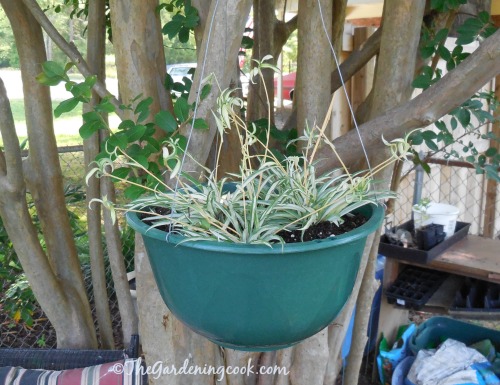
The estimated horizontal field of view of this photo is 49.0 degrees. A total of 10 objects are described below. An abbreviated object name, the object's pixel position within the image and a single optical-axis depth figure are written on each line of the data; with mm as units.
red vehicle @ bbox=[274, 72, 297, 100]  8500
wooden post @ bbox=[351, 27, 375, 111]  3516
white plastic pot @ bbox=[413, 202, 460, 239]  2578
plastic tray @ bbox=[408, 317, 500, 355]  2621
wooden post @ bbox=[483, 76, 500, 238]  3885
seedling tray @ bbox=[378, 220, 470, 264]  2461
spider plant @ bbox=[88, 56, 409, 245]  898
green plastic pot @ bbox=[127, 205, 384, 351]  855
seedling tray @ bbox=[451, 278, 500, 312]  2600
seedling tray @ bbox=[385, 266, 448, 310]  2531
